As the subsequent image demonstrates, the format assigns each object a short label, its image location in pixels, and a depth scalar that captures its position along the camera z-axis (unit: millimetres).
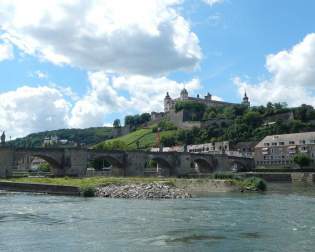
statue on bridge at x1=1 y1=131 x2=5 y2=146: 86500
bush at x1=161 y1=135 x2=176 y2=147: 177000
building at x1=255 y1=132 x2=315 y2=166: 125438
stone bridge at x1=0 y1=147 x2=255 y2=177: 80812
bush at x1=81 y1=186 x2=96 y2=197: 54875
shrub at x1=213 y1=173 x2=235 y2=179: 75519
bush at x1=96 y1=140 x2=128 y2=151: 155725
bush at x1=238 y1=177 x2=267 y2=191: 64188
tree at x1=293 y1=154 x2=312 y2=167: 115188
